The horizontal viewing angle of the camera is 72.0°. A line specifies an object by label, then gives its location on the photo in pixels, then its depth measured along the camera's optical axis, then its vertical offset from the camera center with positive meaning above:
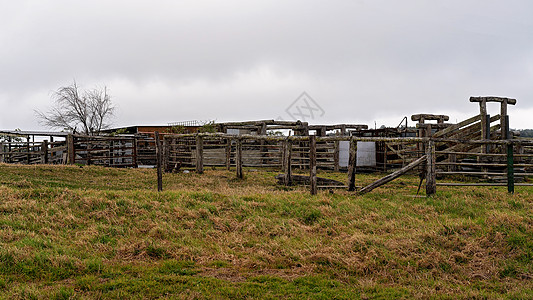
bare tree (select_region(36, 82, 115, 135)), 33.19 +3.76
